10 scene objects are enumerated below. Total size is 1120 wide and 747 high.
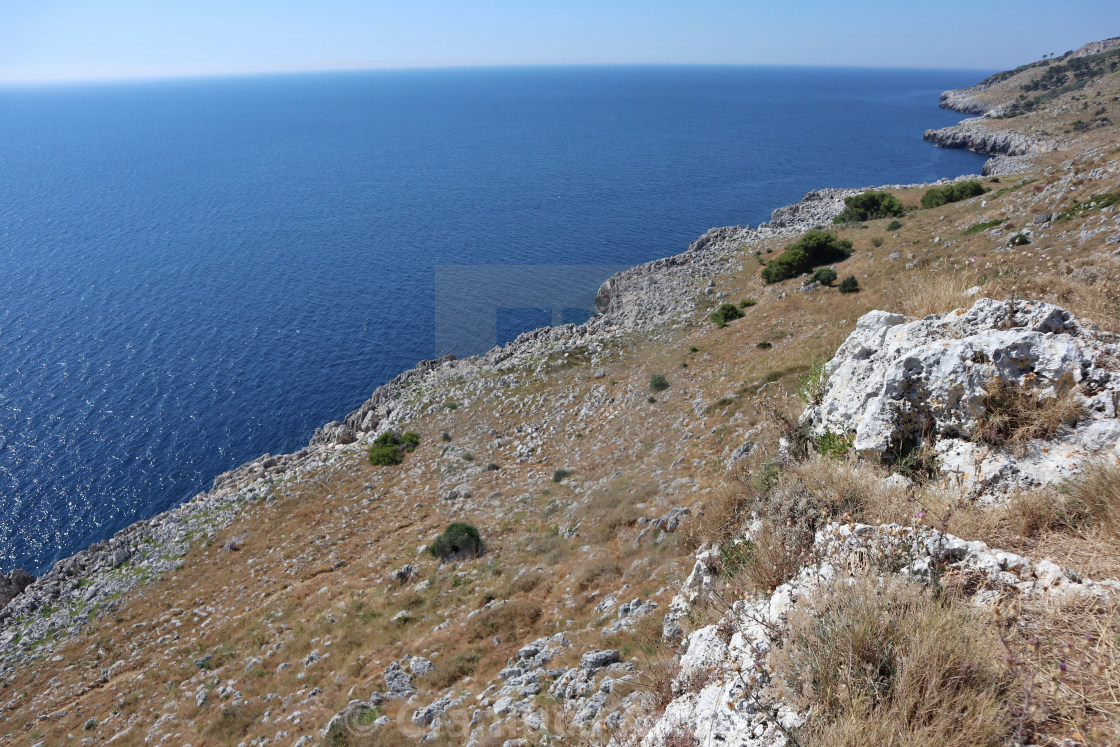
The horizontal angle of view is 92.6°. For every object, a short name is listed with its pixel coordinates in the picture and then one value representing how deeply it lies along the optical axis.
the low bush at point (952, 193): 44.91
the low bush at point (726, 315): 33.93
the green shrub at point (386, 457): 29.11
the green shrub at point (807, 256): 39.00
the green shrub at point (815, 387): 9.88
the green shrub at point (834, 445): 7.99
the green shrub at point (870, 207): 50.84
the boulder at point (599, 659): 8.93
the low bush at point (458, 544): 18.06
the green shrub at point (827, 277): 33.19
